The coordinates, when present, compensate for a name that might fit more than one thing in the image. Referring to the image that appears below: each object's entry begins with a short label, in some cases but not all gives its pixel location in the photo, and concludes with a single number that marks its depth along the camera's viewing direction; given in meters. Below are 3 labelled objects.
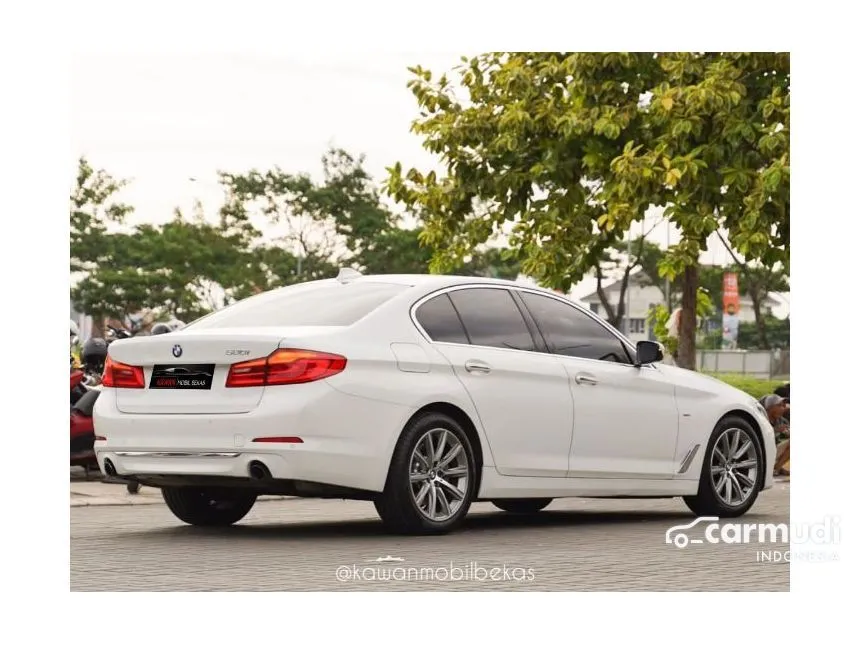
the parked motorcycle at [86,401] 13.81
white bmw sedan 8.73
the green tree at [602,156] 17.19
